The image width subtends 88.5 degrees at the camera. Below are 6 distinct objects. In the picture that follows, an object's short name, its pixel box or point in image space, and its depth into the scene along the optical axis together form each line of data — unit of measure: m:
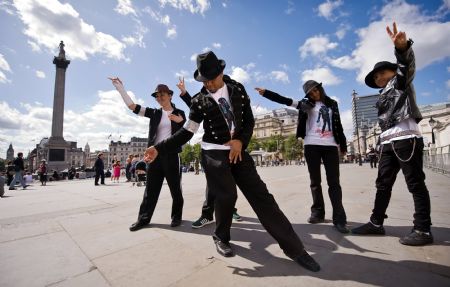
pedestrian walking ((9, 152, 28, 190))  11.95
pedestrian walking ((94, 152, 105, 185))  12.85
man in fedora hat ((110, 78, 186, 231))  3.37
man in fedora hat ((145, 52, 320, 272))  2.11
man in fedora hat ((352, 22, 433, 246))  2.31
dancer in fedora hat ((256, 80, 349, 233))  3.15
